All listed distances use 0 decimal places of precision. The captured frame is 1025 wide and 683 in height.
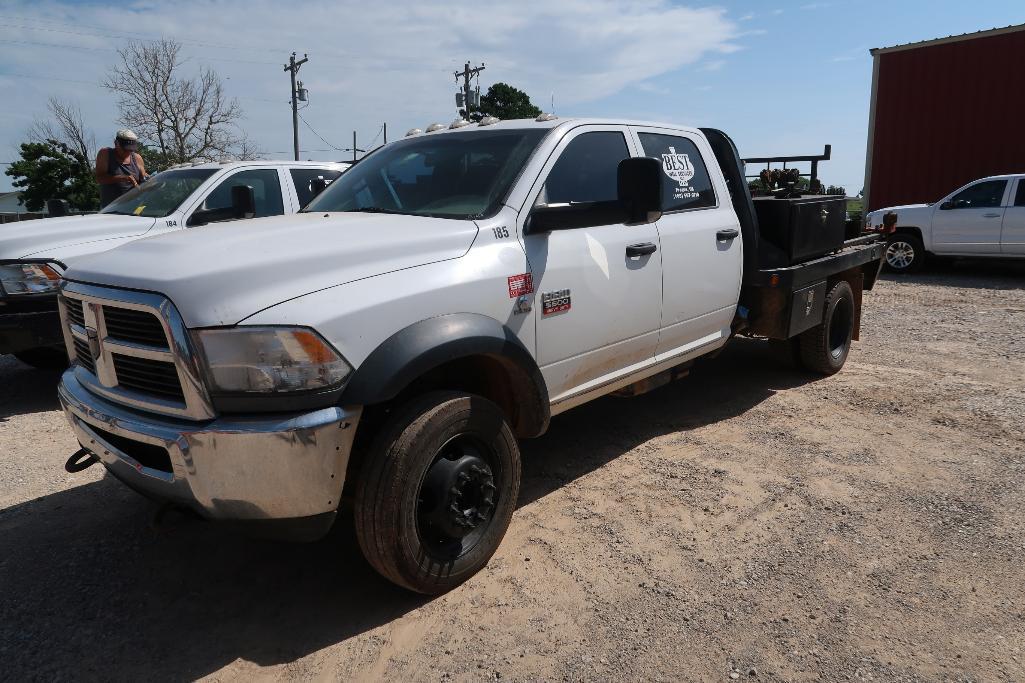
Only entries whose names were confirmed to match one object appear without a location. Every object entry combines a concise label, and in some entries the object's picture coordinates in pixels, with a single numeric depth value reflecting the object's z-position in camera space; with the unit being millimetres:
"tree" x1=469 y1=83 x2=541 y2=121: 55656
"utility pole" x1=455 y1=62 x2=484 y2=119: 38406
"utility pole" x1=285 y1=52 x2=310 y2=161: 34125
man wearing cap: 7910
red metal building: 15133
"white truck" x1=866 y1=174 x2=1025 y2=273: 11695
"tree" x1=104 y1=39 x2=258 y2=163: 29844
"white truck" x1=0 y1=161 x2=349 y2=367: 5180
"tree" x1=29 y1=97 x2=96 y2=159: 35969
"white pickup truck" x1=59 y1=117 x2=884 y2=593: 2396
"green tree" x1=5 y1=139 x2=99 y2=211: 37906
